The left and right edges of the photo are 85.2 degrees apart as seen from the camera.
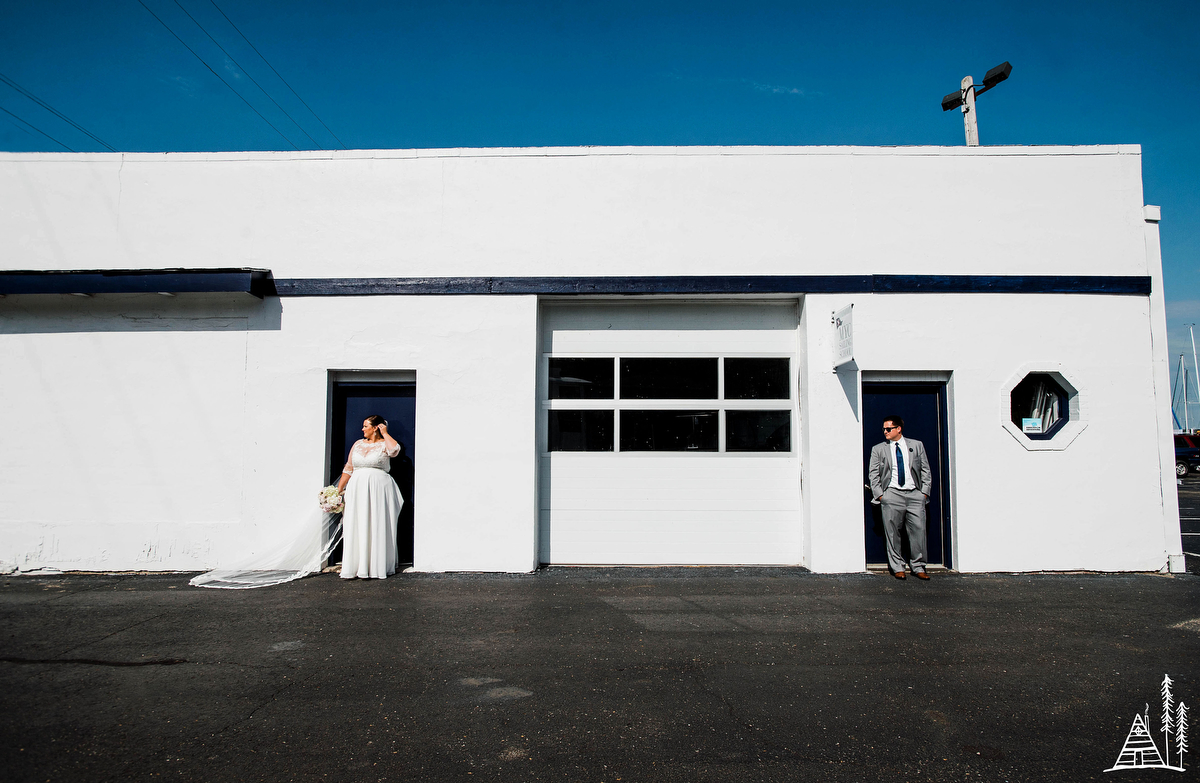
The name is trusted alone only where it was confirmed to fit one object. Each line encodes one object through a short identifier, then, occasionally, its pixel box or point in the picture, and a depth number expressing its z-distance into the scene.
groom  7.47
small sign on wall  7.27
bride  7.40
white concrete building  7.75
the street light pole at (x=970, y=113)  11.90
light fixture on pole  11.55
